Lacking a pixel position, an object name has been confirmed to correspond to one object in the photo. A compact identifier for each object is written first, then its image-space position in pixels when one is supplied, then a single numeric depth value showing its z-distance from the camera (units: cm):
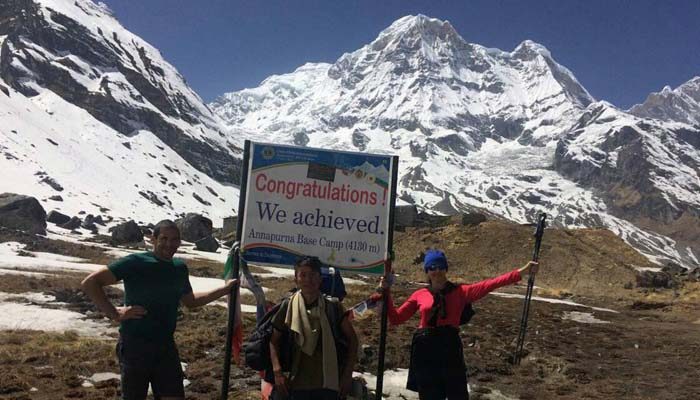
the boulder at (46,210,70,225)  7012
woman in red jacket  554
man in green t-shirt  492
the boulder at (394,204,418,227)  6366
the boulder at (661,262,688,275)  4866
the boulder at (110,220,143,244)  5985
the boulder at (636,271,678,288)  4206
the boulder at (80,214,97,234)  7257
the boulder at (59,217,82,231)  6887
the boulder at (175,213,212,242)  7038
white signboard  611
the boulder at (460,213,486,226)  5850
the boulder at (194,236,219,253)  5988
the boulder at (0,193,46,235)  5134
